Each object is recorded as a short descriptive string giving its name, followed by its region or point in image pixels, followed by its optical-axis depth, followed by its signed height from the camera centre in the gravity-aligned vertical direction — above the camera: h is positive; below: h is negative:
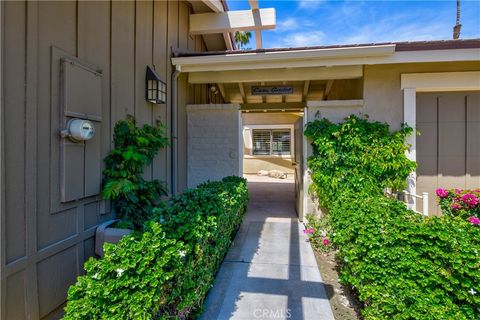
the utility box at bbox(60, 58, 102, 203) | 2.56 +0.32
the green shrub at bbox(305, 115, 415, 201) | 4.58 +0.02
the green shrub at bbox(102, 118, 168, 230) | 3.21 -0.26
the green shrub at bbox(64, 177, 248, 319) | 1.60 -0.84
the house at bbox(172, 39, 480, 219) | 4.54 +1.37
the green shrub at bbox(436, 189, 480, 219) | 3.99 -0.74
